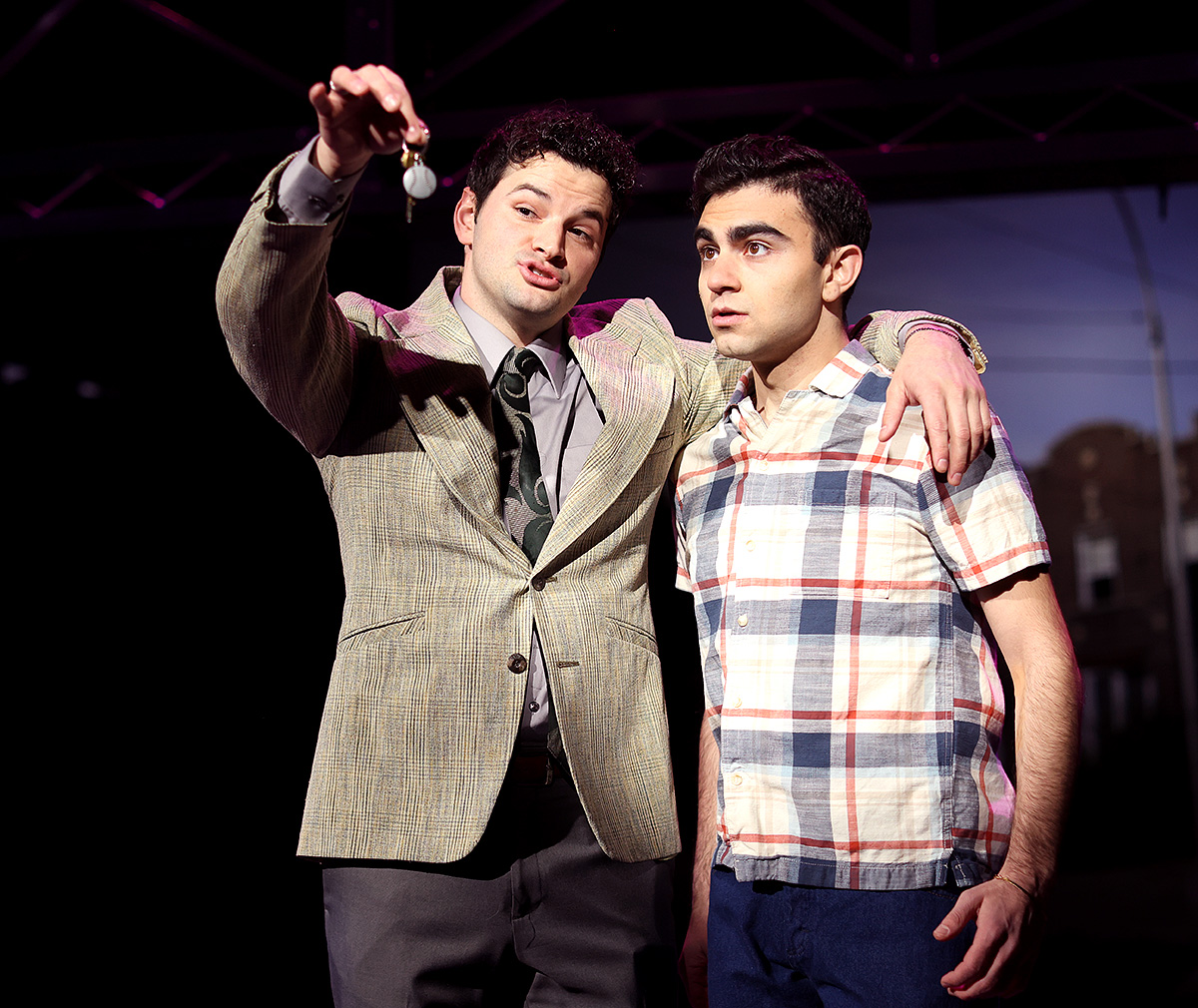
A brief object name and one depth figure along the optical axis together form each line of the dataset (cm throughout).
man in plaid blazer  156
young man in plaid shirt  140
